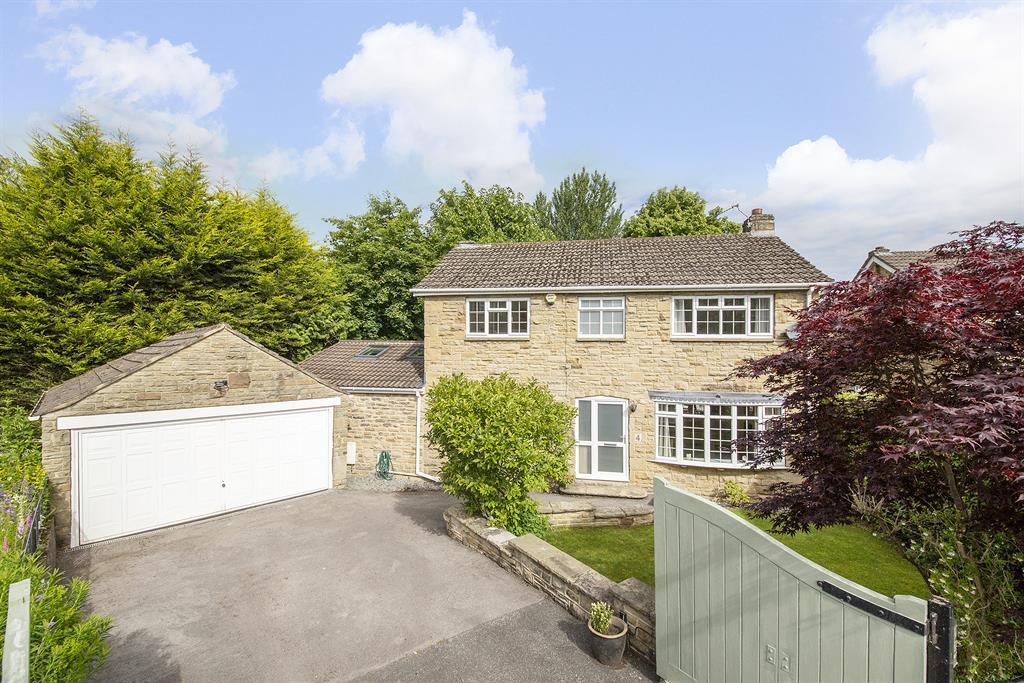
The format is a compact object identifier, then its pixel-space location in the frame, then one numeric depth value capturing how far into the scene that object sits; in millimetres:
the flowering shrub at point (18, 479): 6008
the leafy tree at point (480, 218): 29352
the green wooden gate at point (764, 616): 3383
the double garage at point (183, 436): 9578
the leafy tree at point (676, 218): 31734
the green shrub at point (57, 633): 3535
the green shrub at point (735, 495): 13398
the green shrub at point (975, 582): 4043
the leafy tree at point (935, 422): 4055
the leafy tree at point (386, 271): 26703
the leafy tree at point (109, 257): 13516
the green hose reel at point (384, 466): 15305
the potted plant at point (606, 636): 5543
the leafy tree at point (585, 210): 39875
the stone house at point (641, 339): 13406
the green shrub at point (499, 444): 8664
